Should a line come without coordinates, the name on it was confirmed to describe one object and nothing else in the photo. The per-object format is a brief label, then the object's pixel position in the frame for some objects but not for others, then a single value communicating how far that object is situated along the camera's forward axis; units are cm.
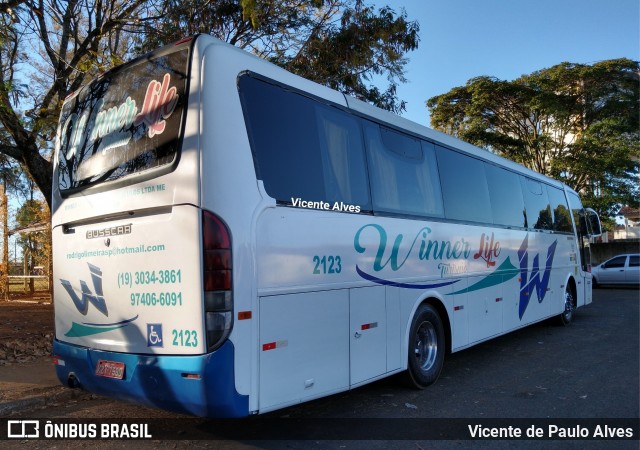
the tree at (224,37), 978
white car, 2109
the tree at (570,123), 2541
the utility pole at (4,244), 1636
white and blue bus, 402
